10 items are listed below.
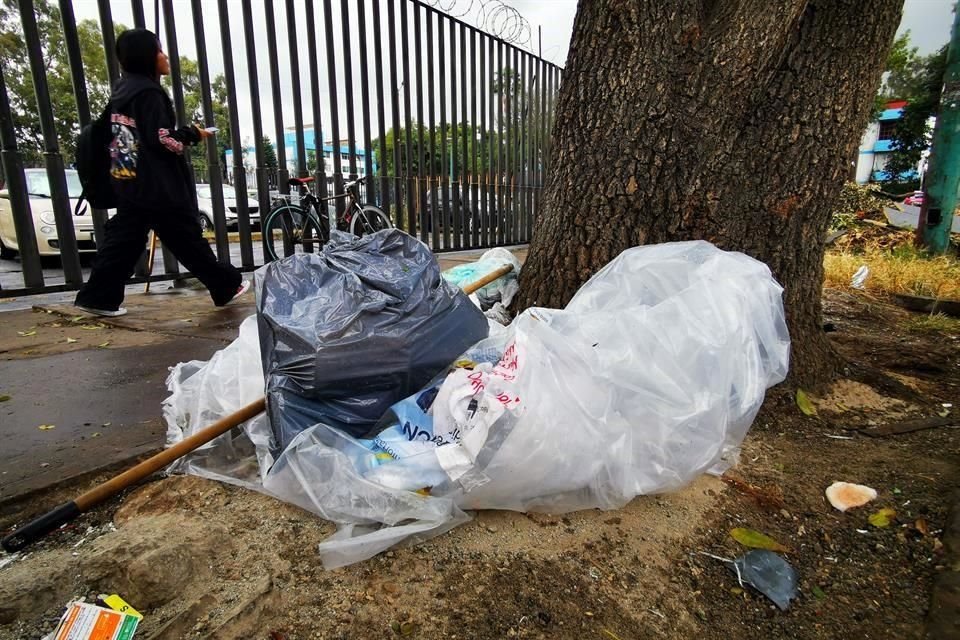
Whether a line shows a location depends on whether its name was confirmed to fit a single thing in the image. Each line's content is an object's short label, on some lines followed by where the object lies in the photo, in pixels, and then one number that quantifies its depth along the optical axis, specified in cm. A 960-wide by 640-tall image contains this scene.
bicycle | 469
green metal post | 522
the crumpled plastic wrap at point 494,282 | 241
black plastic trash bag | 139
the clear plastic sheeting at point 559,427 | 122
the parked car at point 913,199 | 1399
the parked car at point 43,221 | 558
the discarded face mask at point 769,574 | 118
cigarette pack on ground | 95
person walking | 288
